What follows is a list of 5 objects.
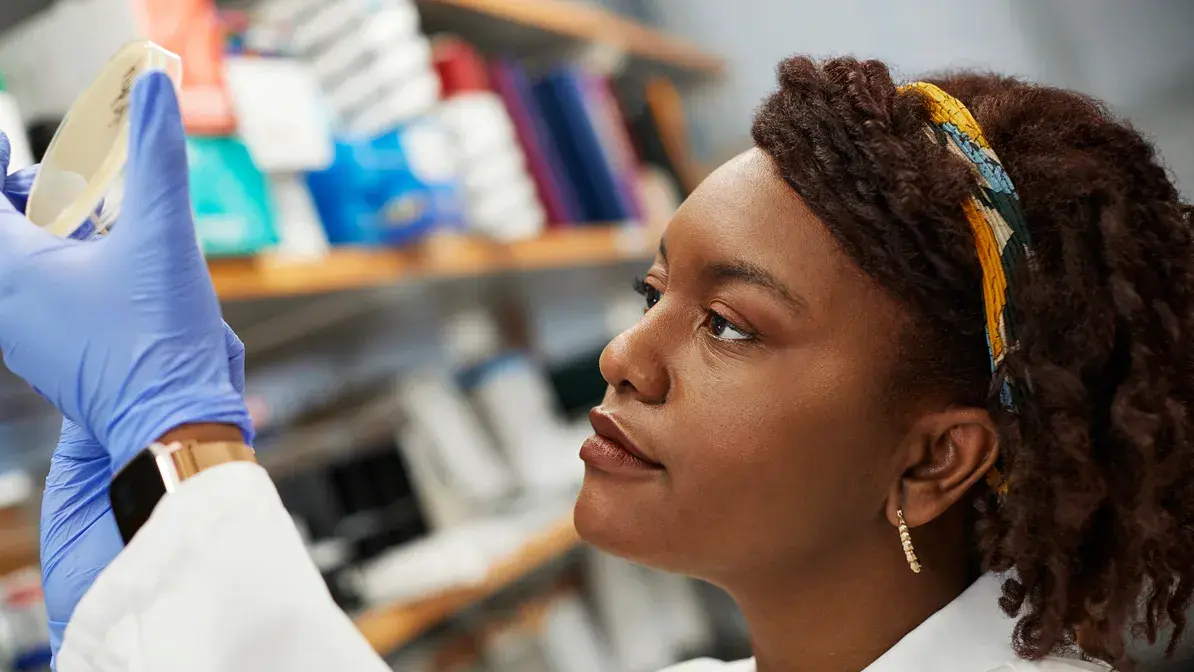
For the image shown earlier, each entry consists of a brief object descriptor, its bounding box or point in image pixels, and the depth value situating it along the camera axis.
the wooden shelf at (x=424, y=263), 1.28
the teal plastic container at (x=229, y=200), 1.23
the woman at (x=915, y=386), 0.85
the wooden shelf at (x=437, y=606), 1.44
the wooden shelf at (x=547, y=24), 1.95
